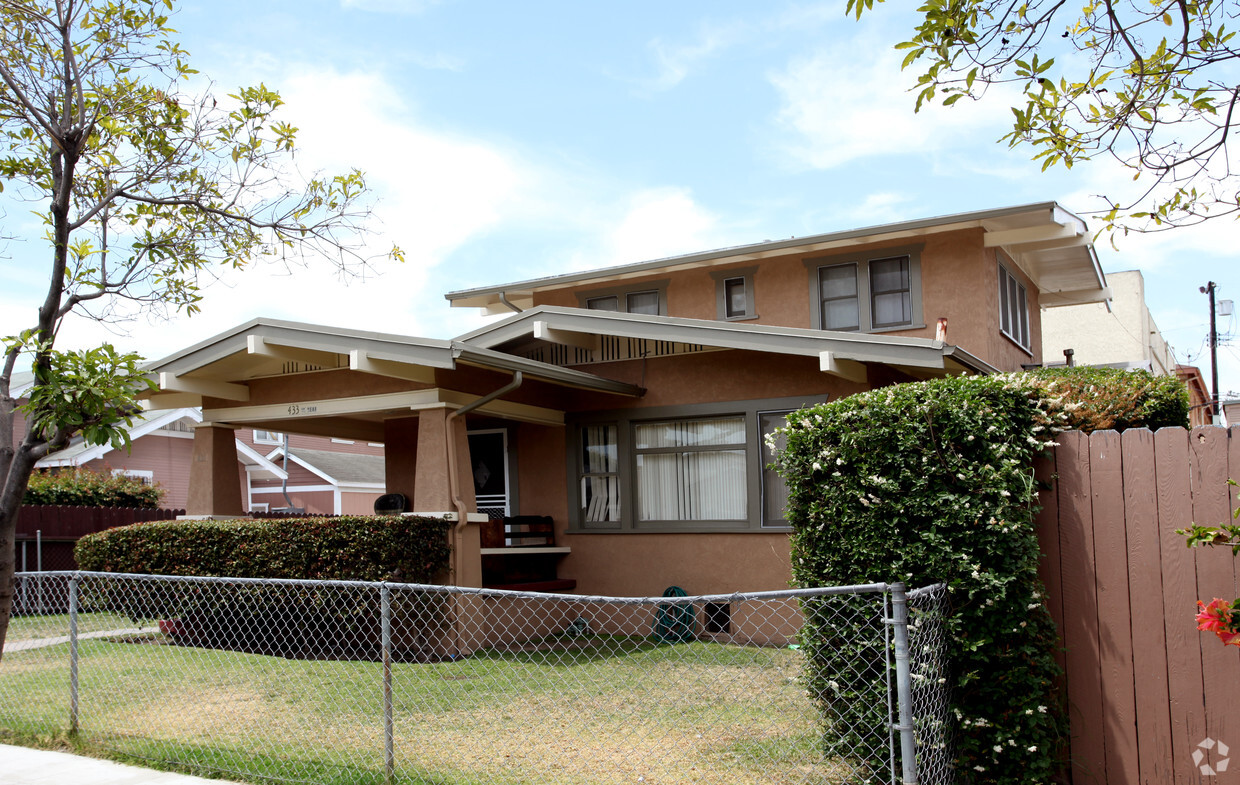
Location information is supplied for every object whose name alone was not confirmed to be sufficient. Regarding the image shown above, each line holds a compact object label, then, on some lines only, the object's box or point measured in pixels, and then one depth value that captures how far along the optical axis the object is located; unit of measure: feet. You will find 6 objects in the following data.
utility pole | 105.19
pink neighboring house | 81.46
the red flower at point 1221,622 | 13.46
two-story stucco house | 34.94
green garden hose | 36.30
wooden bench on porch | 38.09
